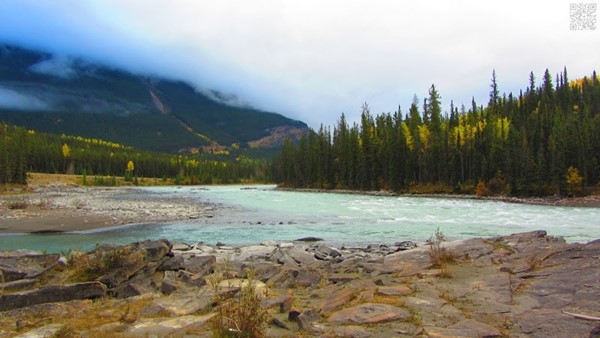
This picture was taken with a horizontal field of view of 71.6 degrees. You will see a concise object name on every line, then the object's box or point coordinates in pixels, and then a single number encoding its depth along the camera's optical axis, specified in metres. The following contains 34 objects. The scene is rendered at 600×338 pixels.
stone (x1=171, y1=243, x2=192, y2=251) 21.36
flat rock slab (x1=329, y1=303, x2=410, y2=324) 7.79
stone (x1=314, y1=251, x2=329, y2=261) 19.03
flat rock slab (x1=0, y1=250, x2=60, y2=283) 12.40
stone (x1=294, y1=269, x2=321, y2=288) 12.04
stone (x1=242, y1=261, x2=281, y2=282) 13.31
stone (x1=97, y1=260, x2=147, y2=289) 11.94
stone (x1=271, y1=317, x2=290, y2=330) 7.64
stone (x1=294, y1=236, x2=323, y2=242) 26.21
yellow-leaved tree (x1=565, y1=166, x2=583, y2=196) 71.75
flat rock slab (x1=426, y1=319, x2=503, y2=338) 6.95
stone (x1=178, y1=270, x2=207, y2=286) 12.08
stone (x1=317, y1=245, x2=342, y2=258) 20.17
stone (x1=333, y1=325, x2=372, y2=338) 7.01
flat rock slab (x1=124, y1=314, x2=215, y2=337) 7.47
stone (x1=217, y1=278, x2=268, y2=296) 10.50
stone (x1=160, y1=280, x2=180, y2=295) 11.30
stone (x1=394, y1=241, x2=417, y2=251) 21.95
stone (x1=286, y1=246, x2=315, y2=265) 17.84
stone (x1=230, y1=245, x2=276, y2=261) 18.81
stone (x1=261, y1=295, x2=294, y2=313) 8.77
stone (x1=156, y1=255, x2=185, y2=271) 14.13
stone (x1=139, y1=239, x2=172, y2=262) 14.37
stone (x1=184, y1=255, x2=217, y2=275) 13.88
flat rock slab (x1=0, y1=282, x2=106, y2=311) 9.83
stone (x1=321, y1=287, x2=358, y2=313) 8.79
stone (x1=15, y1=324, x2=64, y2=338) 7.50
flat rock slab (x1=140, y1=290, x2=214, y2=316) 8.84
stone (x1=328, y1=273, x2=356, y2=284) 12.35
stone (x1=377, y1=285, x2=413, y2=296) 9.75
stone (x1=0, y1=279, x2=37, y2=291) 11.28
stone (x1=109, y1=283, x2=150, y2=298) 11.21
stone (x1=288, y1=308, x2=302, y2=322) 8.05
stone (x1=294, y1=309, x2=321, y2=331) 7.55
